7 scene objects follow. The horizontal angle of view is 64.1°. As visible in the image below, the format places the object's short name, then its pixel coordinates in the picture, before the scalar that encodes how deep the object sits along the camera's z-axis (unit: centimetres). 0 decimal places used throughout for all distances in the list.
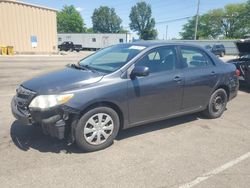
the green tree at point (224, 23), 5998
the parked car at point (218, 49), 2661
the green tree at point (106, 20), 8416
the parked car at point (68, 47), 3355
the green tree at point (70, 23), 7329
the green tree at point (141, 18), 8347
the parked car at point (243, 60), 628
